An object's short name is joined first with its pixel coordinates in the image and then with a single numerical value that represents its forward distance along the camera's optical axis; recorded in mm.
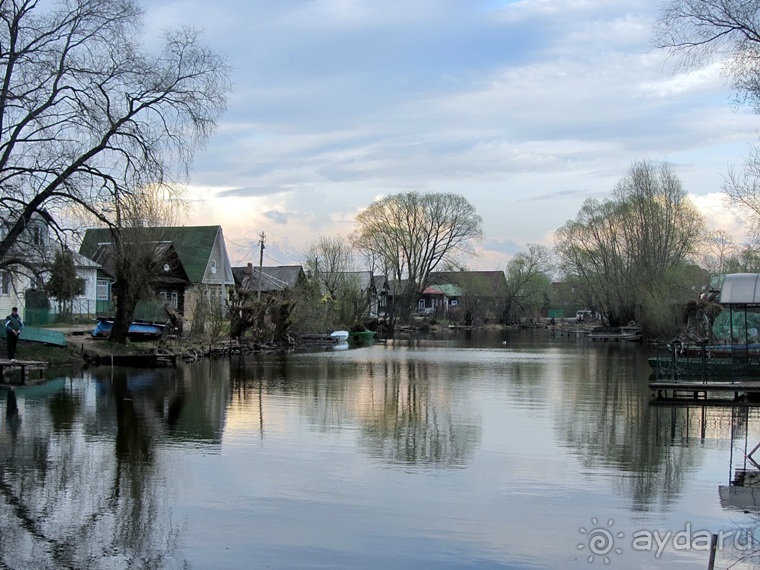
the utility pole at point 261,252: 59691
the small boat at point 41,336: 31219
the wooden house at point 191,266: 55500
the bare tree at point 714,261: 64306
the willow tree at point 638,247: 64875
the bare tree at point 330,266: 83438
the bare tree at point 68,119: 26891
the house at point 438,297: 126500
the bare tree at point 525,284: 114938
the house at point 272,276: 67738
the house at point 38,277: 29734
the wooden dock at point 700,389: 22219
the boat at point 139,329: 39219
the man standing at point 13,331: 27500
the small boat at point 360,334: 70188
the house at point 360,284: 79188
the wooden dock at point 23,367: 25547
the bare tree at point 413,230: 85312
